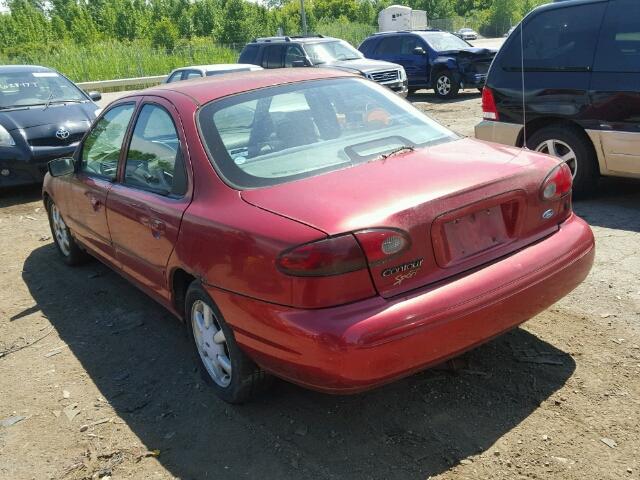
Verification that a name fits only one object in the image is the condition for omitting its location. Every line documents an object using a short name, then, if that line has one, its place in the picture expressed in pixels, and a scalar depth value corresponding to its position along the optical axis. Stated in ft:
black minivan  18.35
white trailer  176.19
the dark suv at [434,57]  54.13
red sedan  8.48
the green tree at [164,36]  151.33
